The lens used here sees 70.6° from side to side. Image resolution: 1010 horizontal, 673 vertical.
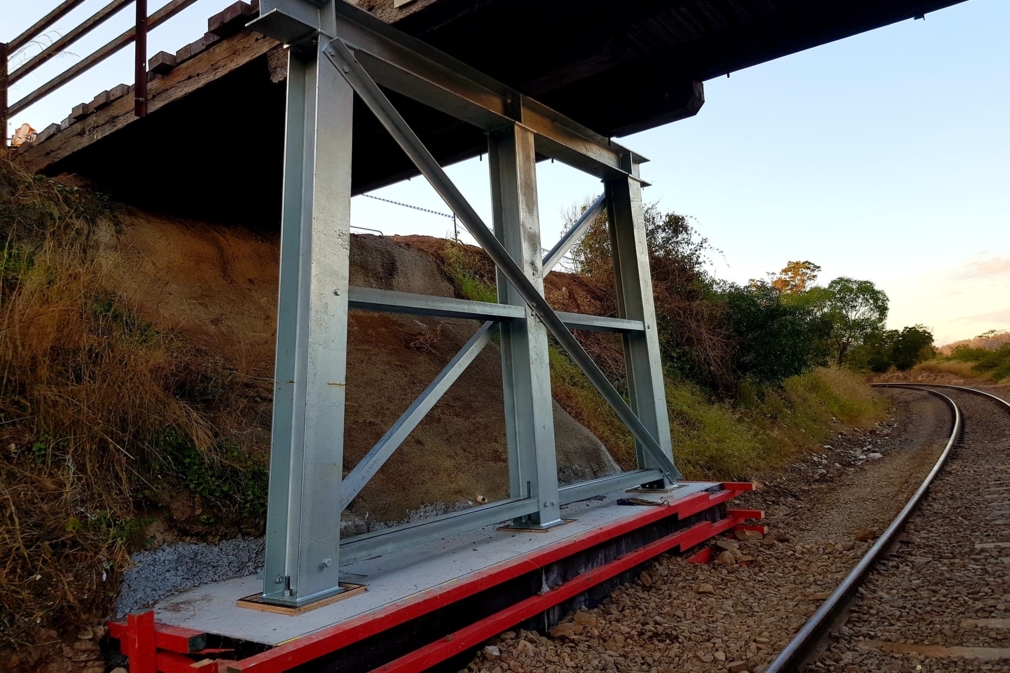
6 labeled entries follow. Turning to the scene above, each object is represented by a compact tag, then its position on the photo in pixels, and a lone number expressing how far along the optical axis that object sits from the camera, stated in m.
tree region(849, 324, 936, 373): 42.25
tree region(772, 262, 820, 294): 40.12
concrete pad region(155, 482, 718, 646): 3.19
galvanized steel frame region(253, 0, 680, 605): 3.67
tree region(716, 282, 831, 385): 14.42
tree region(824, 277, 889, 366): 42.78
